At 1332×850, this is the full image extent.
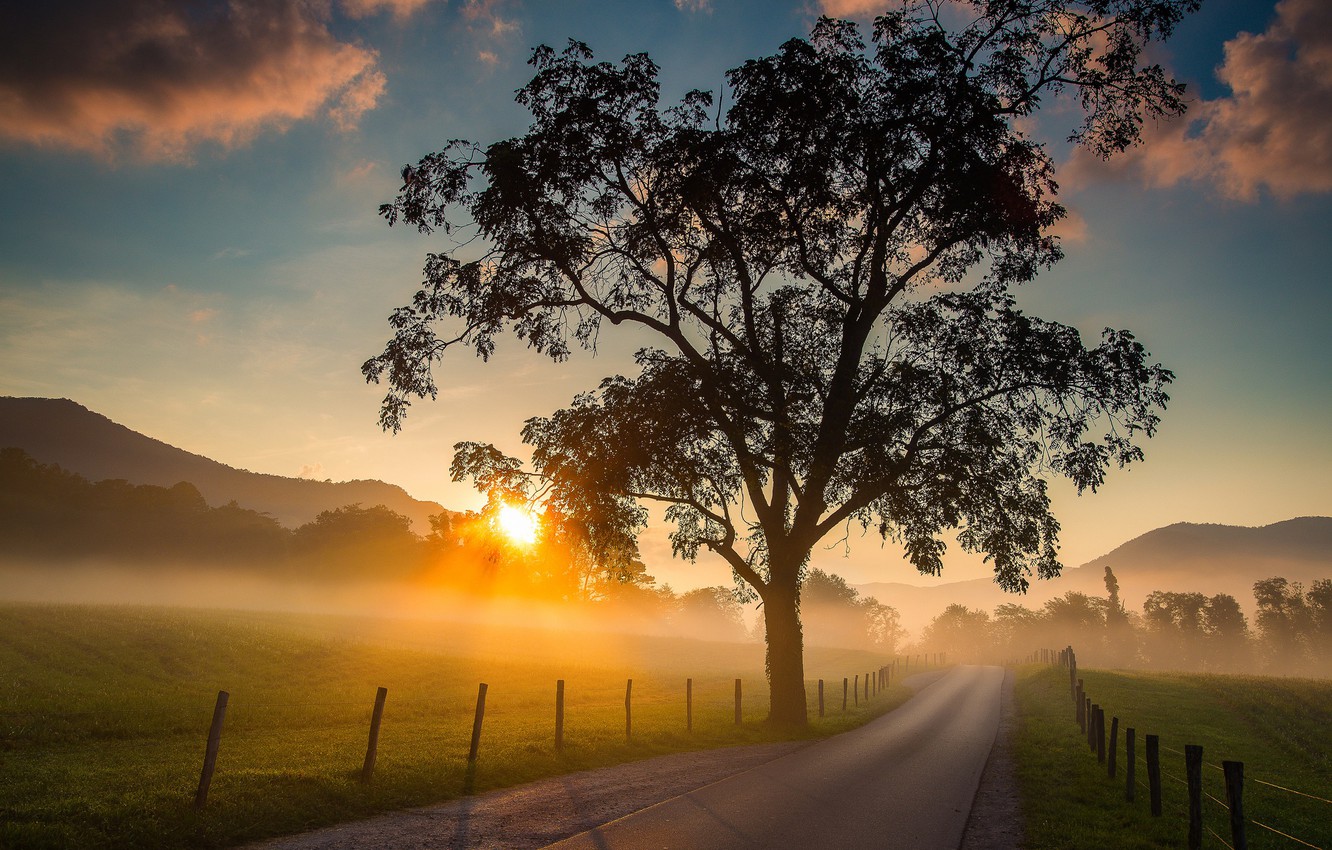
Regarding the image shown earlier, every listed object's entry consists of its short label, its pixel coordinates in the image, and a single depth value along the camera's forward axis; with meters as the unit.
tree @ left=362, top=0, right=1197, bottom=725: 21.00
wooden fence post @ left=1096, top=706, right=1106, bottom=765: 16.94
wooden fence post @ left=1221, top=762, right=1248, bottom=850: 8.12
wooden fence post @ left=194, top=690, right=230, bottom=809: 9.59
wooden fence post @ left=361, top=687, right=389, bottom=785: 11.98
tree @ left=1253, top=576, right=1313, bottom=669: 136.38
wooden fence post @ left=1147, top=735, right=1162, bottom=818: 11.41
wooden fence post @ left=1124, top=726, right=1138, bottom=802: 13.12
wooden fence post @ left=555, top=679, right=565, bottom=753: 15.92
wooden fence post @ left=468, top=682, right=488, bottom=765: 14.13
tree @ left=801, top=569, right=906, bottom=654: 179.12
